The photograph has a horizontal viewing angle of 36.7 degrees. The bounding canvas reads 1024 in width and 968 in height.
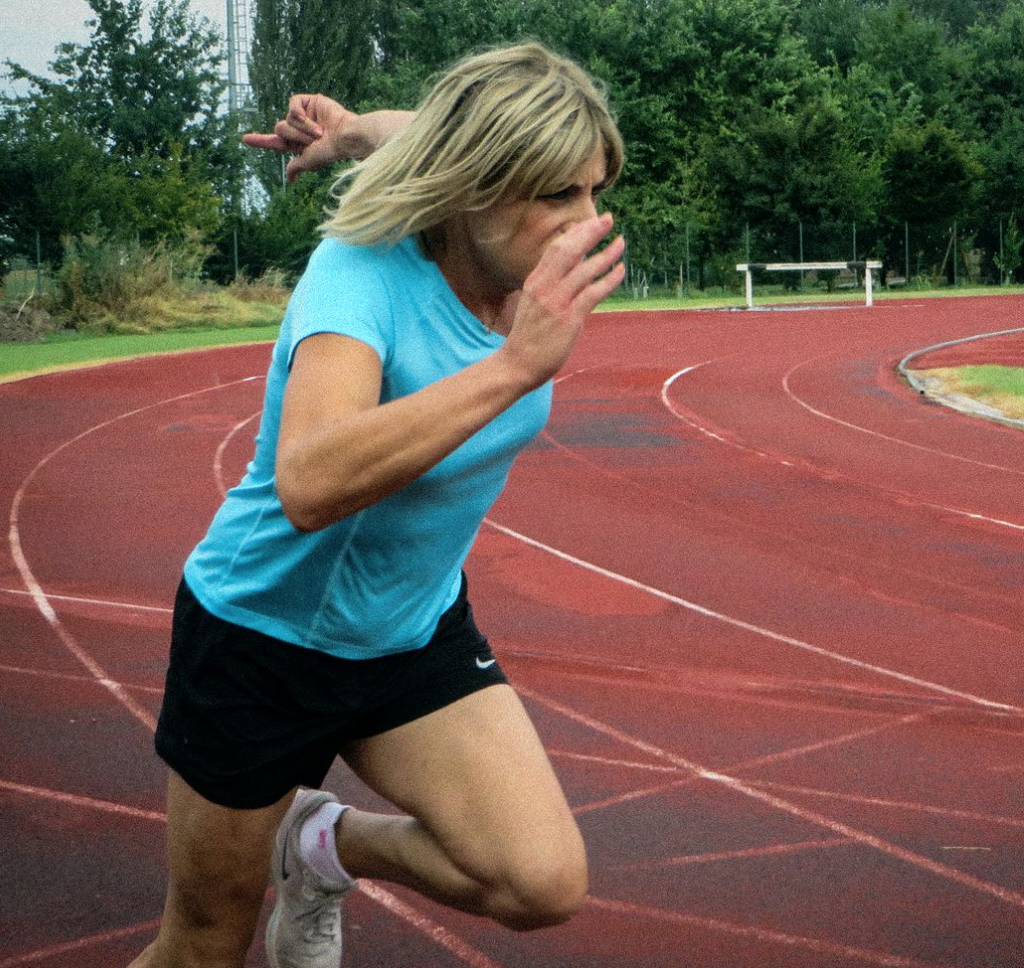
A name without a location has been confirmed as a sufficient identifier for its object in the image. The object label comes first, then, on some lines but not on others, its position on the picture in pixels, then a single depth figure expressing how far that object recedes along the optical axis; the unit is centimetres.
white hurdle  3362
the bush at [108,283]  2830
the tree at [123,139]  3102
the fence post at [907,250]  4500
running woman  199
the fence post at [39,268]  2991
